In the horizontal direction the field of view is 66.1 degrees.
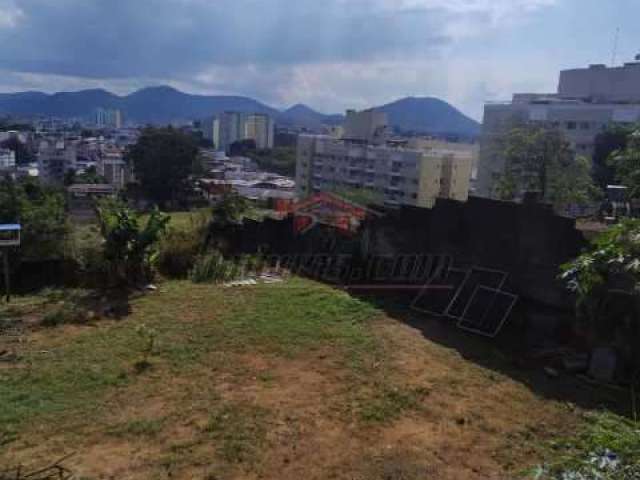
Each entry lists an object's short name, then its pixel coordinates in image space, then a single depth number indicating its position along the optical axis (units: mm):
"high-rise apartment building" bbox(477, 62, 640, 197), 32188
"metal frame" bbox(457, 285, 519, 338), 5340
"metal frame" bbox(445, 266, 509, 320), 5768
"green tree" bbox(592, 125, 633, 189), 24062
